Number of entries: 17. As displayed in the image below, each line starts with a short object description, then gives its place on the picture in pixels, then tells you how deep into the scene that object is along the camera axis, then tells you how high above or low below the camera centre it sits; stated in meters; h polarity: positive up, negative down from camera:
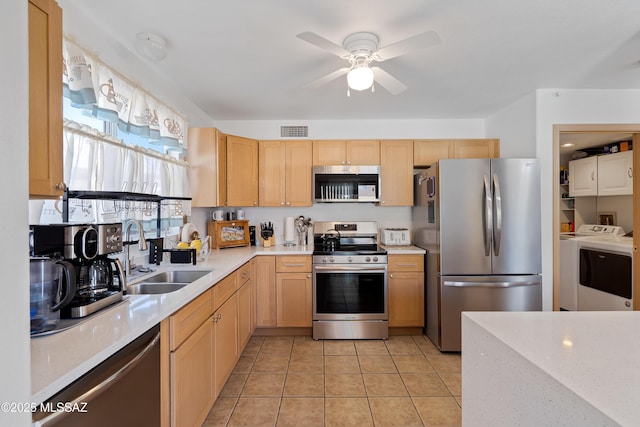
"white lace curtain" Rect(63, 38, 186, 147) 1.55 +0.76
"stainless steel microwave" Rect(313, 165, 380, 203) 3.43 +0.37
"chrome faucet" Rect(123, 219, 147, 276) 1.69 -0.15
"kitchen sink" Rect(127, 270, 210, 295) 1.84 -0.44
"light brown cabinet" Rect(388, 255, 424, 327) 3.13 -0.79
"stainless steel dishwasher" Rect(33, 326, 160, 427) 0.82 -0.58
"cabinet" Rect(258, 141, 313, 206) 3.54 +0.54
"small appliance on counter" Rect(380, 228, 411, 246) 3.58 -0.27
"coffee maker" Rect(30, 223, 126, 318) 1.21 -0.16
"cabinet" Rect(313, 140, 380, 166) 3.54 +0.77
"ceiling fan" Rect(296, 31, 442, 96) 1.63 +1.00
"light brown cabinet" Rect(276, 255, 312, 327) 3.14 -0.81
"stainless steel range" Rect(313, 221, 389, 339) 3.07 -0.84
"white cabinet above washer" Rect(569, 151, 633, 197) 3.64 +0.52
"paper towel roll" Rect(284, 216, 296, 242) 3.67 -0.16
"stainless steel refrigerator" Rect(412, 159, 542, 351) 2.73 -0.23
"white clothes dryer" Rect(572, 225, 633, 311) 3.04 -0.65
